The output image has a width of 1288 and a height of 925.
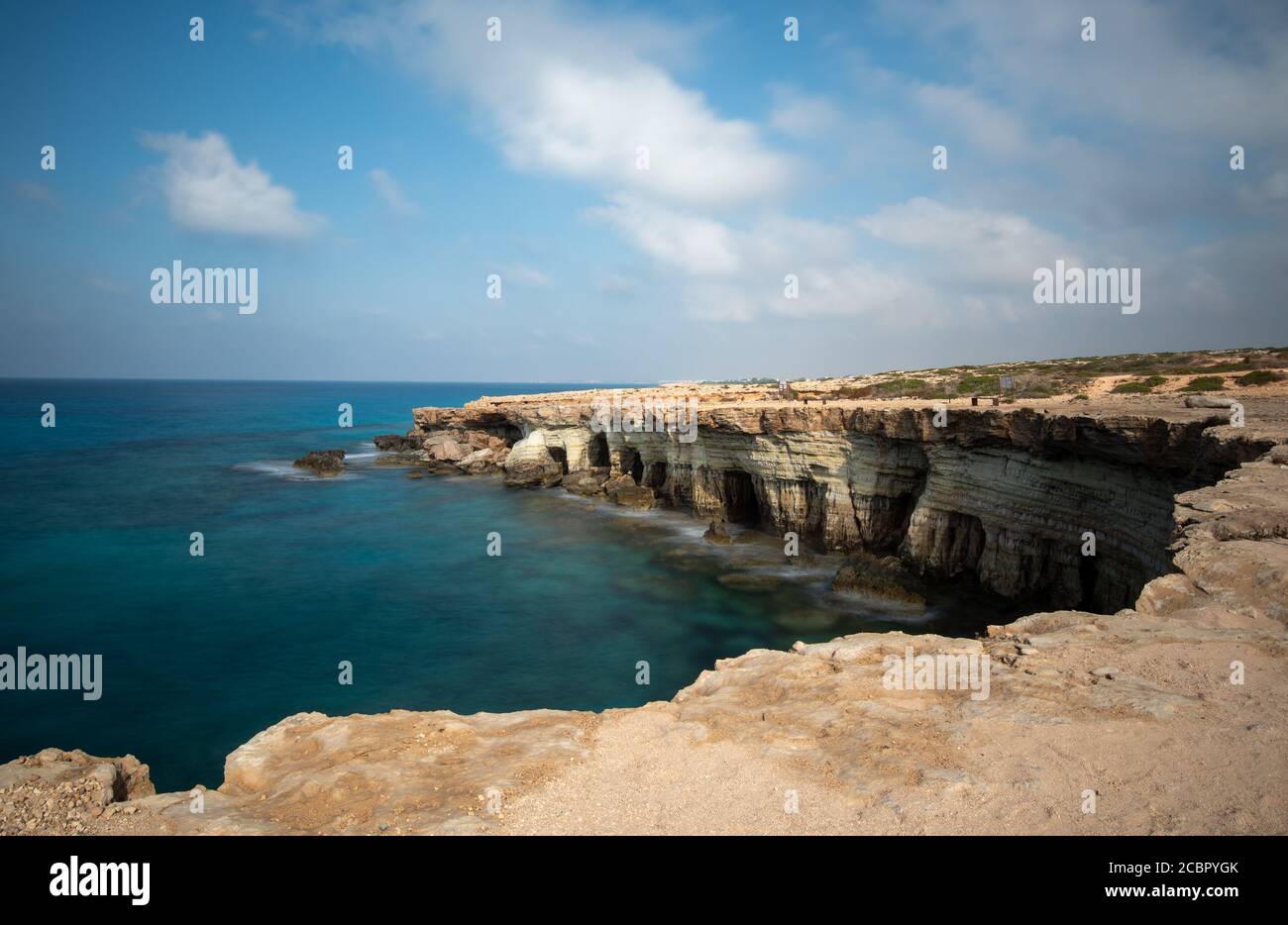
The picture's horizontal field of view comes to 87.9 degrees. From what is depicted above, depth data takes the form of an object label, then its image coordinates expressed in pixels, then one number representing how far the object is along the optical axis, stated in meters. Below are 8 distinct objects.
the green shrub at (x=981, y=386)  45.00
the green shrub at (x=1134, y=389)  32.59
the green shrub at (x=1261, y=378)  30.78
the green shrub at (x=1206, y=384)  31.19
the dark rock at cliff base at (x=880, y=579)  23.95
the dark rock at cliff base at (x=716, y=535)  32.88
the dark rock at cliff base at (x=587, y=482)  46.91
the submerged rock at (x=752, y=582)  26.46
